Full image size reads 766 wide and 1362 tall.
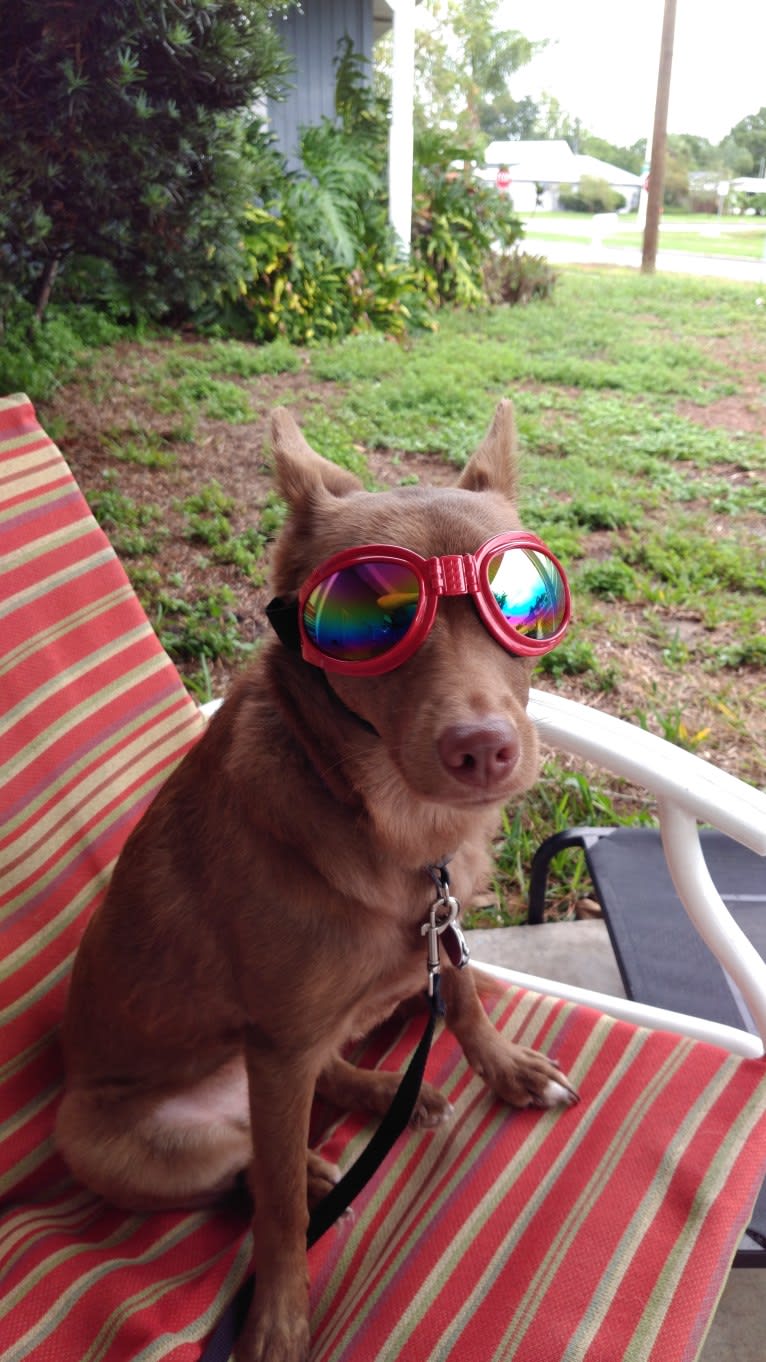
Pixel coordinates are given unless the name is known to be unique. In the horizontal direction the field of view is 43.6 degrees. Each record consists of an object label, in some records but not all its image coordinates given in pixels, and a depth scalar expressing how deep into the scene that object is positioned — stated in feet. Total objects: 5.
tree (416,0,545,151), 30.89
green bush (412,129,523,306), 25.79
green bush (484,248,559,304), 26.86
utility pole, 20.98
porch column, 23.26
